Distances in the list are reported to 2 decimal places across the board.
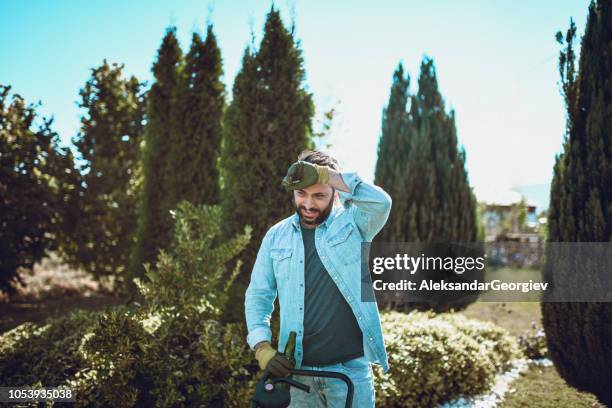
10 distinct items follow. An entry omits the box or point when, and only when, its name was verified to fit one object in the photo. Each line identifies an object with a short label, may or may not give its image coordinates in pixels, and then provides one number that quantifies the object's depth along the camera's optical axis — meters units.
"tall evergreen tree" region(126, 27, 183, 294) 7.66
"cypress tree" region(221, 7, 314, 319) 6.00
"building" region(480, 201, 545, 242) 19.03
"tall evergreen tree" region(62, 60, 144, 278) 8.55
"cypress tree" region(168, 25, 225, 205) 7.68
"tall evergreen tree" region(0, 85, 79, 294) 7.30
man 2.44
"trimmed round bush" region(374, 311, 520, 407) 4.25
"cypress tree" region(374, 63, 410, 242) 8.34
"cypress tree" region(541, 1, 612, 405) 3.85
